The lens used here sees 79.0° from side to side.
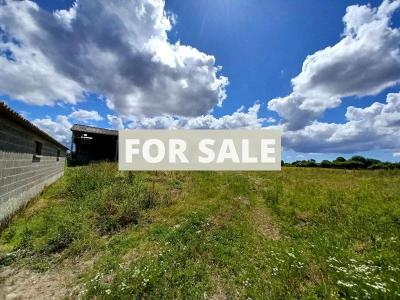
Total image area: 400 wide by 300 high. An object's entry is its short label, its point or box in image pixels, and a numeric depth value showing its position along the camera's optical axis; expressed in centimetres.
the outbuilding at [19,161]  690
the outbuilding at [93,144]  2708
